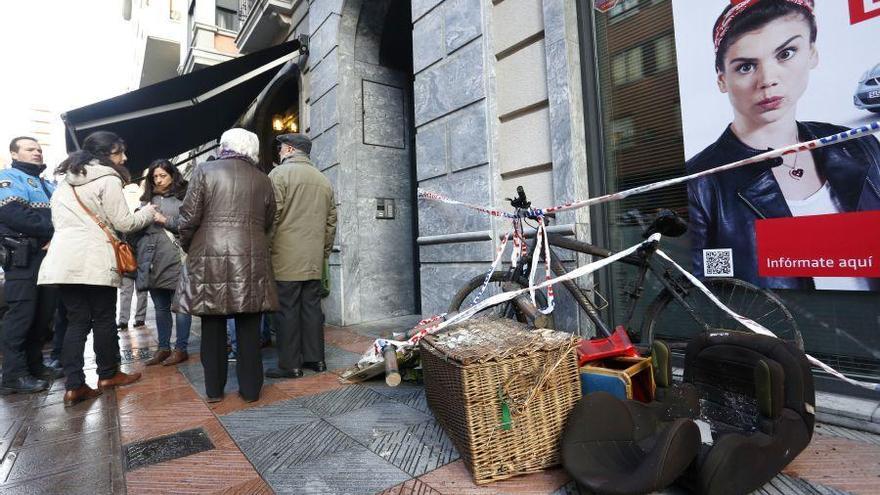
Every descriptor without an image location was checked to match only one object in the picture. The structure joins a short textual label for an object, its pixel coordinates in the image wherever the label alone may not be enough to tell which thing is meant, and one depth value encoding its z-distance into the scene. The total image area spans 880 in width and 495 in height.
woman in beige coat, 3.21
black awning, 7.04
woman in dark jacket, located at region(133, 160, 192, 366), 4.54
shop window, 3.40
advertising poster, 2.55
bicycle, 2.79
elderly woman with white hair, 3.10
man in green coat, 3.77
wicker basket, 1.90
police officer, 3.59
